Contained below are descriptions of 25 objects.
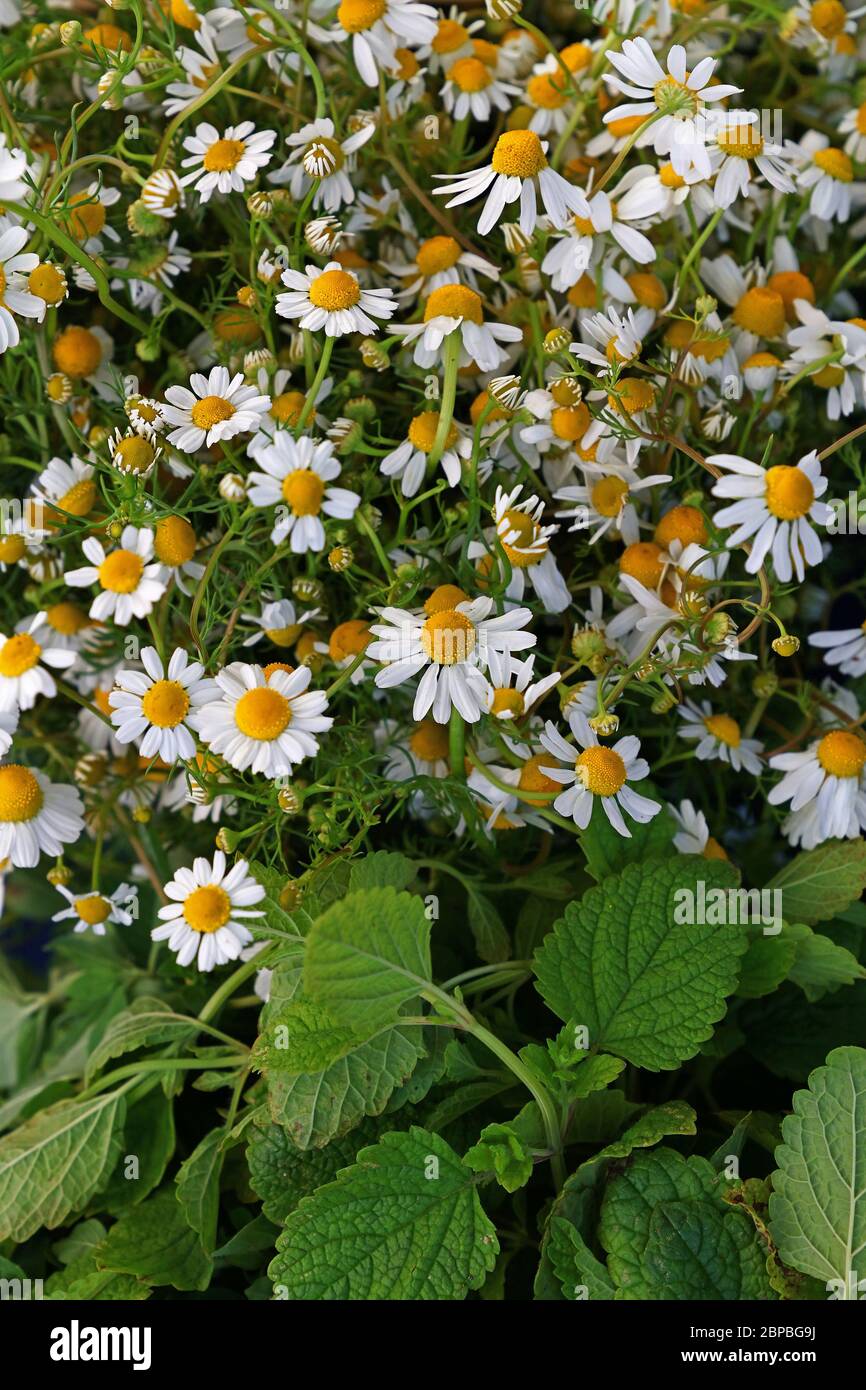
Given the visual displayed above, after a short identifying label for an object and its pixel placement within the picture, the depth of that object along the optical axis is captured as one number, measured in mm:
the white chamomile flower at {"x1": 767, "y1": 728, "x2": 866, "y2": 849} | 537
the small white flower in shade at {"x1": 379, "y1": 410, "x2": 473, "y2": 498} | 521
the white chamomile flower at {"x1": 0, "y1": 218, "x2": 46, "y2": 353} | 506
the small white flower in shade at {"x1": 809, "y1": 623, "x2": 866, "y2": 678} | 553
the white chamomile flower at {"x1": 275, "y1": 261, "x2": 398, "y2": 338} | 507
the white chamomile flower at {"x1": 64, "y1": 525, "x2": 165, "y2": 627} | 518
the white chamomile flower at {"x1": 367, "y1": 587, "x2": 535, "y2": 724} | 504
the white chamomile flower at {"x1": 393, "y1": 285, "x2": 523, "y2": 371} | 517
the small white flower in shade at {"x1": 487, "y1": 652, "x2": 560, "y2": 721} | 508
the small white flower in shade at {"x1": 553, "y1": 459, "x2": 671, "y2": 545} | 527
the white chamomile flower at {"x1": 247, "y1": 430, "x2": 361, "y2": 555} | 498
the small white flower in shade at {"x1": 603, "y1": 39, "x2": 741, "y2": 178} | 513
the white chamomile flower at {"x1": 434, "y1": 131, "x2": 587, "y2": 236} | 516
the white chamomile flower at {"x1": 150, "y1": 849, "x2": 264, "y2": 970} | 519
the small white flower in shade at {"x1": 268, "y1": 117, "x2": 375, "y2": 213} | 526
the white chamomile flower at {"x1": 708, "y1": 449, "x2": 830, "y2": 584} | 501
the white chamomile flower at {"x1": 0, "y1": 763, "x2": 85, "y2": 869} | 533
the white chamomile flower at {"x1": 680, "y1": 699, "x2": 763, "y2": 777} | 537
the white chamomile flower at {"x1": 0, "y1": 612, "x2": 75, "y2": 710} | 530
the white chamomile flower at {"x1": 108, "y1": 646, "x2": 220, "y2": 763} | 511
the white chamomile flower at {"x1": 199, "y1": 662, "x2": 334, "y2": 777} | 503
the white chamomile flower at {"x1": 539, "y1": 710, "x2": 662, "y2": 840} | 515
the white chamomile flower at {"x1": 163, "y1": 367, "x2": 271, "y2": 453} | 505
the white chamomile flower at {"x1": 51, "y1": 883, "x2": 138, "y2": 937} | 538
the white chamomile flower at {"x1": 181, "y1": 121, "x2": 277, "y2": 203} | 522
